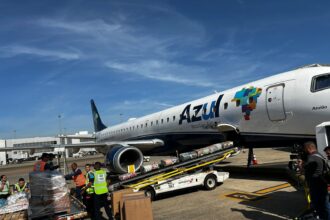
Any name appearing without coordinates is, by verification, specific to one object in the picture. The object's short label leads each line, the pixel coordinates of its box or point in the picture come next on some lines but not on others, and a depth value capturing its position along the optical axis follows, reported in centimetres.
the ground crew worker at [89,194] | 963
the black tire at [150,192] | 1135
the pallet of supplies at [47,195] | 759
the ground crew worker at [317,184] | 627
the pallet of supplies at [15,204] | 944
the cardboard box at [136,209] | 727
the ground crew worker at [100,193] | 895
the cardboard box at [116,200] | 931
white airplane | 1066
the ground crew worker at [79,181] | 1105
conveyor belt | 1164
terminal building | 9112
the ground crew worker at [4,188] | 1169
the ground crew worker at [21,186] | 1158
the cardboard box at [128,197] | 768
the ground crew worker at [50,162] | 1037
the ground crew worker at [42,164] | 1046
